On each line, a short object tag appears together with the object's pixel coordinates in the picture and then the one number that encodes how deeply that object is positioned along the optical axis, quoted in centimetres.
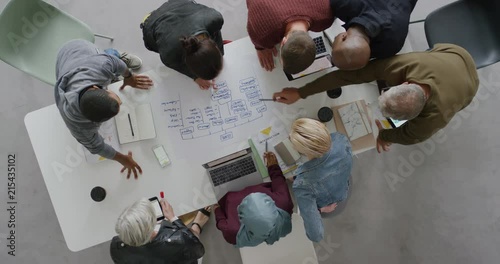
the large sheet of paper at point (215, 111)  211
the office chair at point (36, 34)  216
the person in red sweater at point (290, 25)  174
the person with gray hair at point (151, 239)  187
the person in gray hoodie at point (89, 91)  181
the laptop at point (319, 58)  211
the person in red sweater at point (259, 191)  204
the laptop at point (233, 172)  208
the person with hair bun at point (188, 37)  182
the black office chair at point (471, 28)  230
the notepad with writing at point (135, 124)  212
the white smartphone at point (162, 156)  210
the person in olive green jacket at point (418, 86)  175
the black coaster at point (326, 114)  207
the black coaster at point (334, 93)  211
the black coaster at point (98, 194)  211
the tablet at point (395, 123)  210
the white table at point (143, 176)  211
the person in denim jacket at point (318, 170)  179
